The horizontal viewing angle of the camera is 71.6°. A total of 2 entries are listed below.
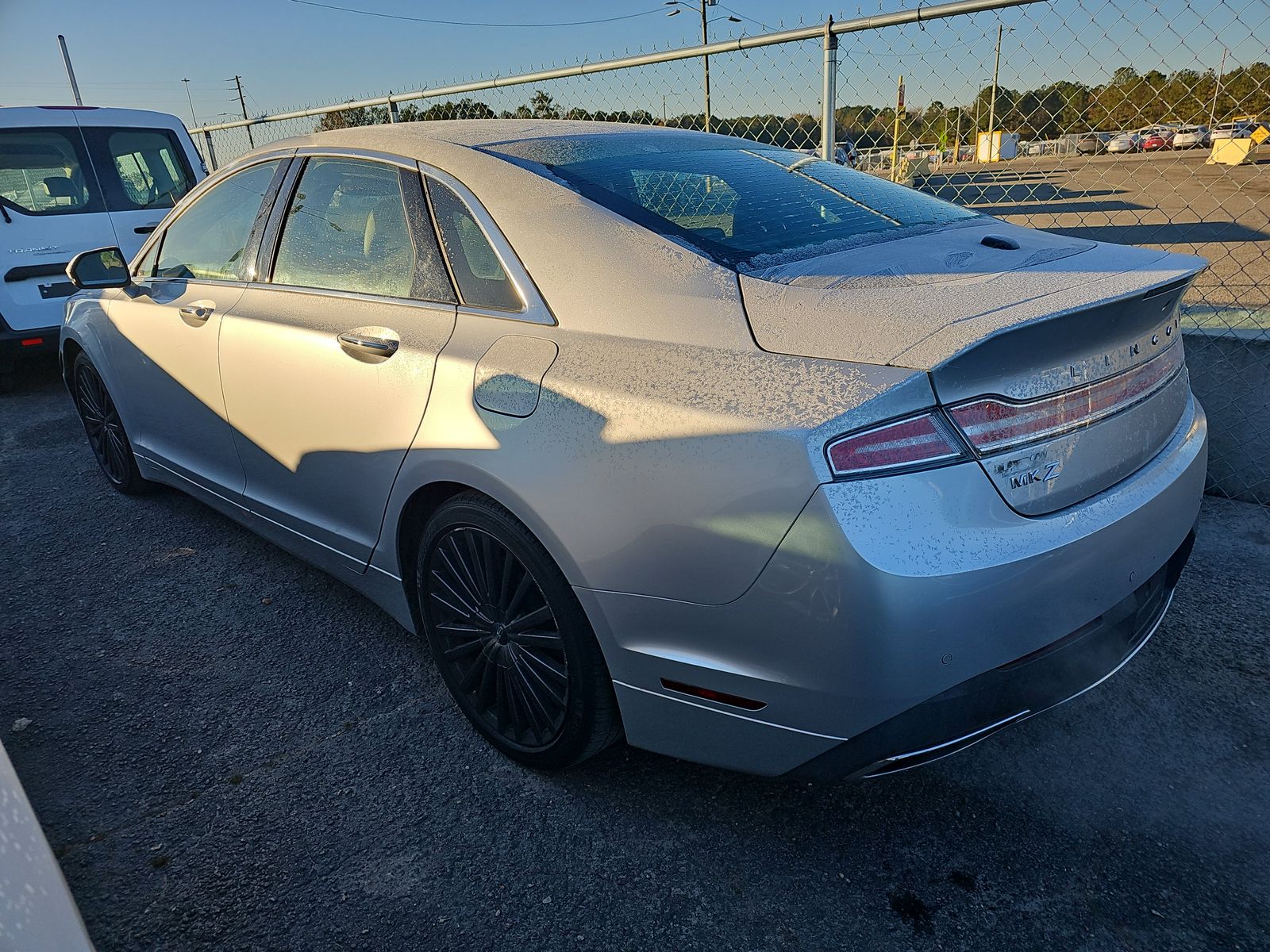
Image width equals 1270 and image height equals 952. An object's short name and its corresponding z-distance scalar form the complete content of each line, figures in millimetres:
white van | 6461
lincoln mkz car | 1546
